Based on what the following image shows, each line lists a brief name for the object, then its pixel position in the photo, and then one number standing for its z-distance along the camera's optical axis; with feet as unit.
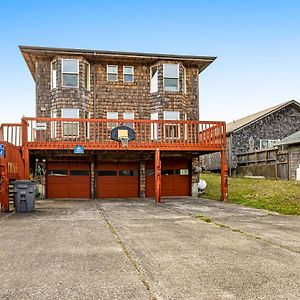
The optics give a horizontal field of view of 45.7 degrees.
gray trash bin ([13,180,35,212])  42.75
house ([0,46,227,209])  66.54
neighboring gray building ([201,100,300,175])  103.86
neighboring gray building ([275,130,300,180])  78.79
